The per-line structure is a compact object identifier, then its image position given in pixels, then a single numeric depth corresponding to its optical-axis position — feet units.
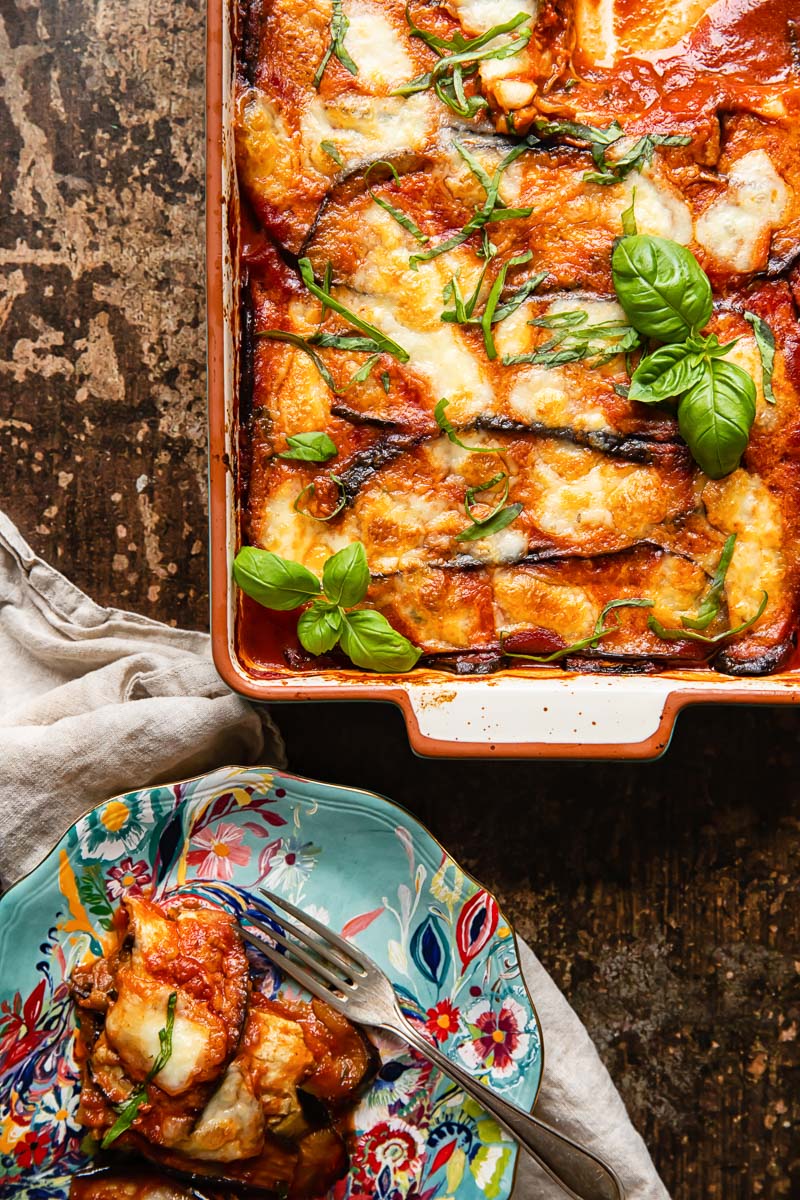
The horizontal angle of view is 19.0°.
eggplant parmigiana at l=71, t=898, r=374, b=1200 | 3.06
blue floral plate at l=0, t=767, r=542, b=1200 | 3.12
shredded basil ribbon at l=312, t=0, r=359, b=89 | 3.12
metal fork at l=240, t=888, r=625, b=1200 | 3.10
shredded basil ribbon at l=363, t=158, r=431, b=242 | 3.13
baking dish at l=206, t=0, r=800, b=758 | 2.99
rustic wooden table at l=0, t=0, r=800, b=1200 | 3.32
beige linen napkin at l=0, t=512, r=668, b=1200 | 3.21
